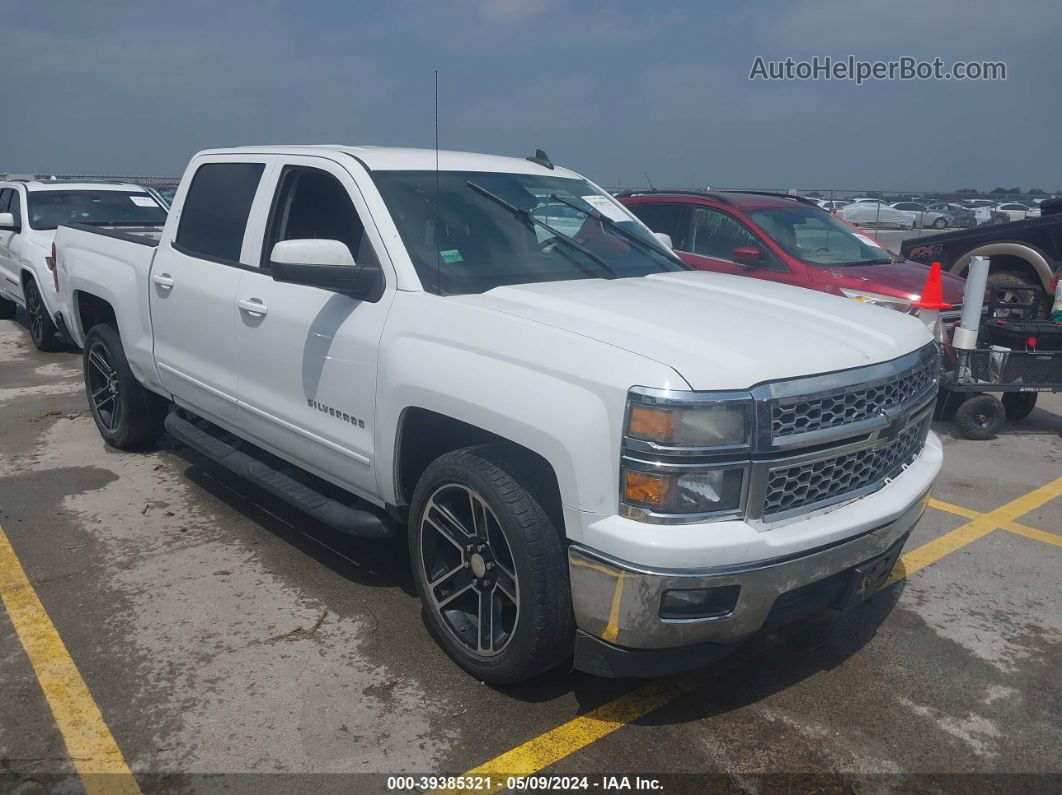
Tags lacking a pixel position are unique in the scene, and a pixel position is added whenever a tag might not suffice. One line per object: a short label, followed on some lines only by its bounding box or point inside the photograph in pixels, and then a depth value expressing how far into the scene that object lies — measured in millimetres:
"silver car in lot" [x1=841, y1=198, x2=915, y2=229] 38500
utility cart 6652
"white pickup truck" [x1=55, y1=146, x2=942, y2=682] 2664
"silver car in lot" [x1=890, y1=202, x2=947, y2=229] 37481
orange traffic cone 6598
